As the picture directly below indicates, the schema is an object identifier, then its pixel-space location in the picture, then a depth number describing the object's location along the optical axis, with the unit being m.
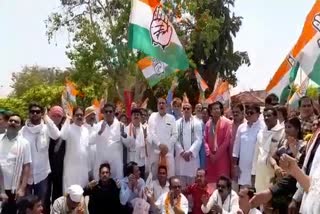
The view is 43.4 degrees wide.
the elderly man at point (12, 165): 4.92
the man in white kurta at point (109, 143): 5.68
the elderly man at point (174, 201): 5.52
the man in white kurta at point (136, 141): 5.81
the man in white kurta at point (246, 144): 5.34
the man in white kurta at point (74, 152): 5.51
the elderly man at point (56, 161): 5.52
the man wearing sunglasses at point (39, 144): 5.19
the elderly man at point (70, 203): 4.88
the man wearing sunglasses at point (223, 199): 5.10
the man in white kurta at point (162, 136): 5.87
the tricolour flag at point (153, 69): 6.55
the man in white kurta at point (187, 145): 5.96
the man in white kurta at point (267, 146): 4.76
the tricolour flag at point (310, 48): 5.11
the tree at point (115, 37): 15.07
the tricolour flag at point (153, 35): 6.15
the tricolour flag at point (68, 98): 6.61
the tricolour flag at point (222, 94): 9.10
